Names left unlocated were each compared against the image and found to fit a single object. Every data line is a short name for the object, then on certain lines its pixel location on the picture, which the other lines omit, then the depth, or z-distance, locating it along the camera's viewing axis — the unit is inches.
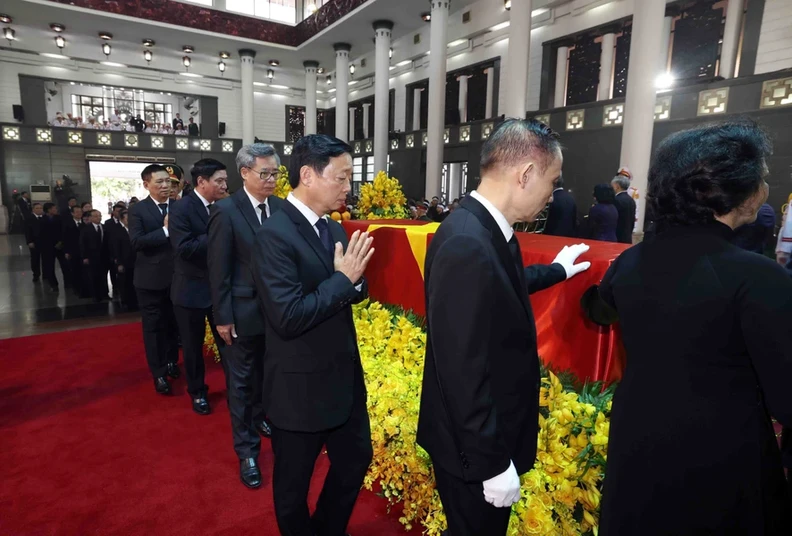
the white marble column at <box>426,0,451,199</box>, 428.8
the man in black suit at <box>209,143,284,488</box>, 90.5
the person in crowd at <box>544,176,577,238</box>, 173.6
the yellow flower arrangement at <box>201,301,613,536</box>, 65.0
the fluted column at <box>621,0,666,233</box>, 281.0
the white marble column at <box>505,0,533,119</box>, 349.7
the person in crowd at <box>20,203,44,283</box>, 316.5
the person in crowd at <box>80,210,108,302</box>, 260.8
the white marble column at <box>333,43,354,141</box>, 581.3
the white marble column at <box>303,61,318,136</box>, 671.1
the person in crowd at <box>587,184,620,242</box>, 188.1
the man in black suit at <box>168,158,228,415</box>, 111.1
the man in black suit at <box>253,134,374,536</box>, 54.3
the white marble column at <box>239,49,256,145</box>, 645.7
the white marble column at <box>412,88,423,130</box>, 626.4
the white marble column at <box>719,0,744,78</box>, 319.6
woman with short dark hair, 34.8
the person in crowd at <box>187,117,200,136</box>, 710.2
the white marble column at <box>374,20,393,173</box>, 513.7
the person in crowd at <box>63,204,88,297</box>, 287.0
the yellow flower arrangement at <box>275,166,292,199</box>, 179.5
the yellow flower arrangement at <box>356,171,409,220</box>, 183.3
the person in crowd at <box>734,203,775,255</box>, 141.6
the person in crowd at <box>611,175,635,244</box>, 205.0
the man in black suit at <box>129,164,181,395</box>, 131.7
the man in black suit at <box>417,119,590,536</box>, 39.9
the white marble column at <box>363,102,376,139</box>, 717.1
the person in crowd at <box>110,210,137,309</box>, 238.2
